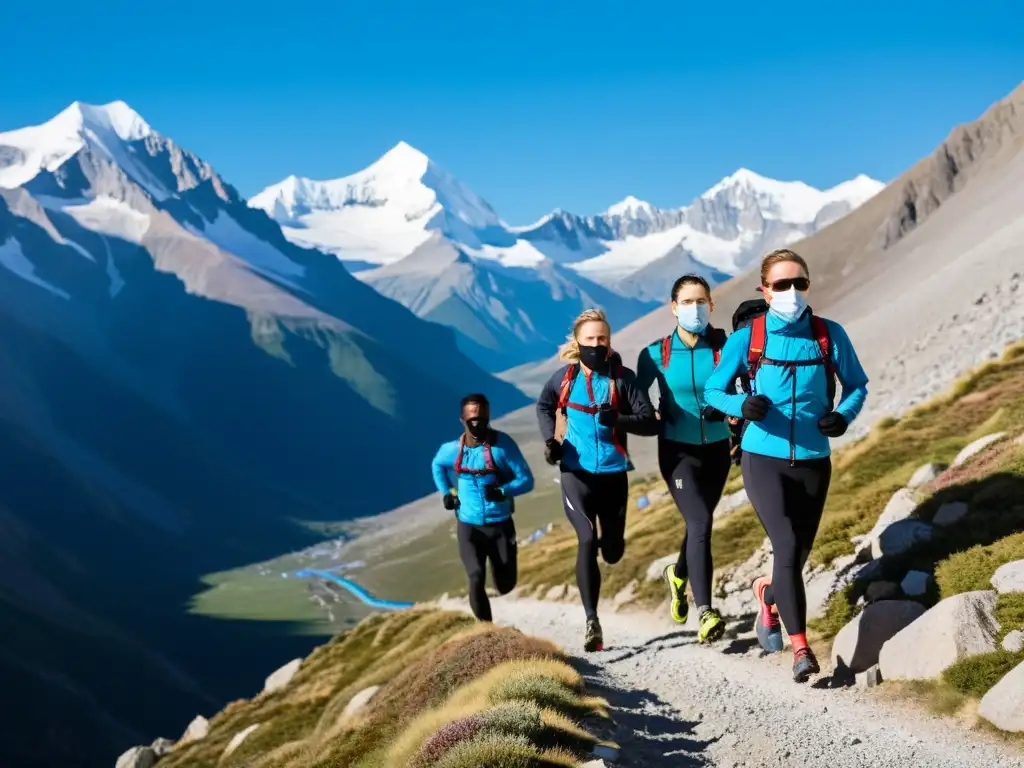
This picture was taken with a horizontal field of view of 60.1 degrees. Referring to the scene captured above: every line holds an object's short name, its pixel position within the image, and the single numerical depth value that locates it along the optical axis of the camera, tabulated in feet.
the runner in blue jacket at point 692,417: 40.83
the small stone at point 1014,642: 33.37
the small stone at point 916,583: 41.75
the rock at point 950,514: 47.39
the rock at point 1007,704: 29.51
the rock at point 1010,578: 37.17
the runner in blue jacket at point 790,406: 33.40
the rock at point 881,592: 43.39
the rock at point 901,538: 46.91
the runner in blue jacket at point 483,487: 51.21
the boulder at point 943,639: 34.37
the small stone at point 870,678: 36.29
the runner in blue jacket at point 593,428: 42.06
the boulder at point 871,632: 38.40
